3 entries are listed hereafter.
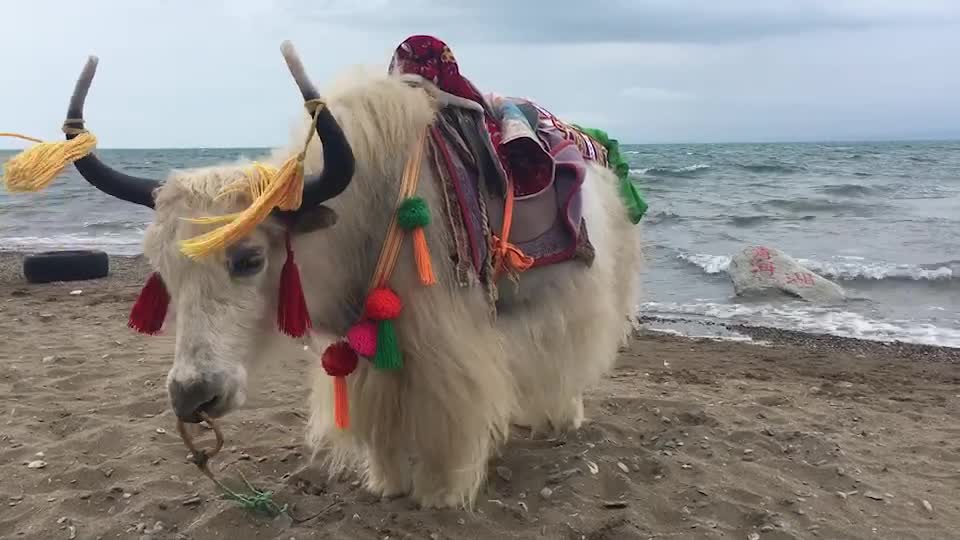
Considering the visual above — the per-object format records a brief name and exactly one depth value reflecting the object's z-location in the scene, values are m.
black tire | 6.83
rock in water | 6.81
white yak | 1.81
